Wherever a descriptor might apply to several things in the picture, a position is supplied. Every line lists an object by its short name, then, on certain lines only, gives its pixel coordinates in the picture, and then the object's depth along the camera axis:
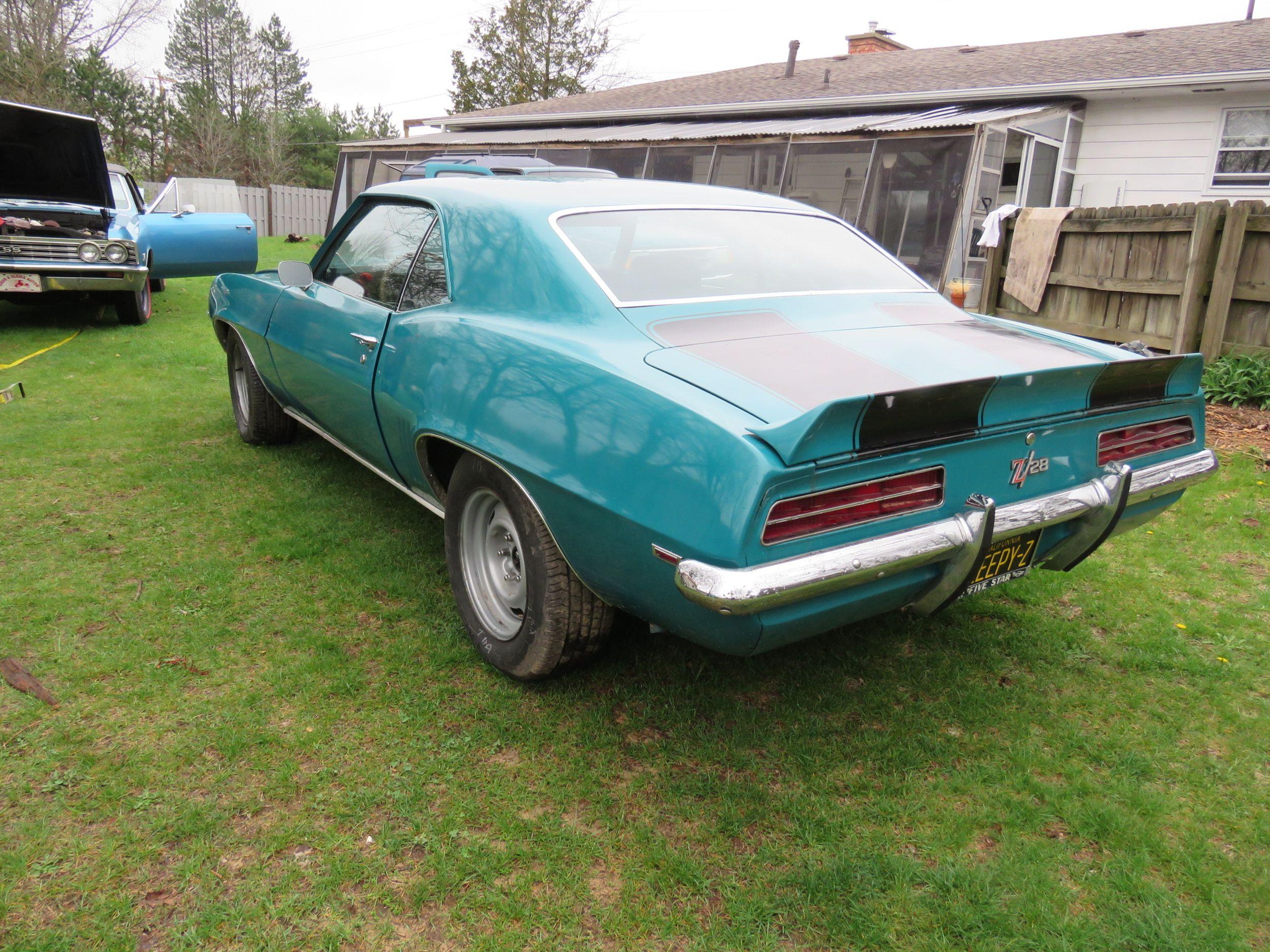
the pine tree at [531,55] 34.56
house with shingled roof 11.07
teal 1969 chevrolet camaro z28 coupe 2.07
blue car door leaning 9.27
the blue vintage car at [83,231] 7.97
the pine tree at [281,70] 50.19
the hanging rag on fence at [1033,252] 7.55
